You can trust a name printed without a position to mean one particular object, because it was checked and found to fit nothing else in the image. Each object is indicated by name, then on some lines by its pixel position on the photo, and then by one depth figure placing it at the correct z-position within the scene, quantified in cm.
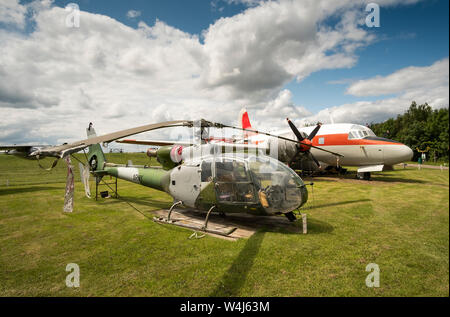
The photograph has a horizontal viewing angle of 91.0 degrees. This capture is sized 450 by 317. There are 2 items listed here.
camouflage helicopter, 657
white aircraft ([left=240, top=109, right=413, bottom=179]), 1505
